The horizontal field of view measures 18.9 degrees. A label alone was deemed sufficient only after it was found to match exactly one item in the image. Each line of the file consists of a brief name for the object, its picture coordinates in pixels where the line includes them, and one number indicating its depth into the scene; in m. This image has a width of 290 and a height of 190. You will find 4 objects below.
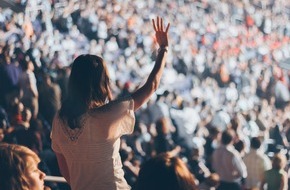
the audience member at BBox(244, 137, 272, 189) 7.17
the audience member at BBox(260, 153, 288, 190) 6.25
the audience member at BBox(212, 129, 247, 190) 6.73
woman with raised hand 2.70
